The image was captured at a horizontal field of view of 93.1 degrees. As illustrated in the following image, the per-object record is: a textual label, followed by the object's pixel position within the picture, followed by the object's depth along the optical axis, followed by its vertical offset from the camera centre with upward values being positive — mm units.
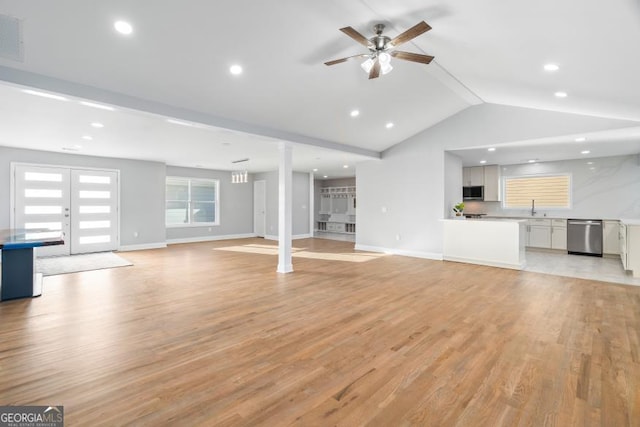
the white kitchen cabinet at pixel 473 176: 8680 +1095
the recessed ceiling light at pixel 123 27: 2731 +1694
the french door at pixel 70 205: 6812 +169
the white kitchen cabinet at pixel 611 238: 6801 -546
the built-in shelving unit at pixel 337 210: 12656 +128
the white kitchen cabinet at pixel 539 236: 7750 -594
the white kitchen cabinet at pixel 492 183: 8422 +848
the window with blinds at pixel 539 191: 7754 +599
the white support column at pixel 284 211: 5504 +32
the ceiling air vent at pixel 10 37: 2412 +1441
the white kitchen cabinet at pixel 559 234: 7484 -505
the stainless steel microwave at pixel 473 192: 8656 +610
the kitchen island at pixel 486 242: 5820 -586
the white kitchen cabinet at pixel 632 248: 4977 -567
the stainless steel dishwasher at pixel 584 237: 7012 -541
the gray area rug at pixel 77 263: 5625 -1055
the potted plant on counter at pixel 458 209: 6802 +97
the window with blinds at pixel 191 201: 9742 +368
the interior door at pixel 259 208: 11211 +176
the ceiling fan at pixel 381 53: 2826 +1614
